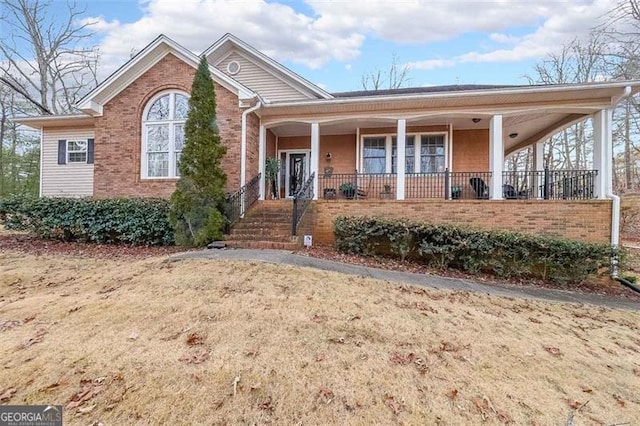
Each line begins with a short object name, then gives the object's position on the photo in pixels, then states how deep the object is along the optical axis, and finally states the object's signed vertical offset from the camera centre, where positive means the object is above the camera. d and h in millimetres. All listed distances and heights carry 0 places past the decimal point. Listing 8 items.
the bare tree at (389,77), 29078 +12222
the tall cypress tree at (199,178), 8398 +951
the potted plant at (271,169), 11562 +1611
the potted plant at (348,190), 11367 +887
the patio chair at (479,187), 10602 +956
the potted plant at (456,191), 10977 +844
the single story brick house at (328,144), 8852 +2490
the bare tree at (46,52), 20922 +10809
